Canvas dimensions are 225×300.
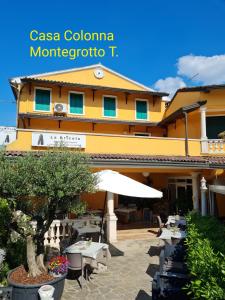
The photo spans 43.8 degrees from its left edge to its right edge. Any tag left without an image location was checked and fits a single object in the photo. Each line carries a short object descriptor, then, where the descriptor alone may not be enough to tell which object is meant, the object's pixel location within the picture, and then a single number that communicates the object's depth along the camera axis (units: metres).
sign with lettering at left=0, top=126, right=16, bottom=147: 14.45
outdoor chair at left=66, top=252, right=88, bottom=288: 7.52
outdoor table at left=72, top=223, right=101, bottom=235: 10.19
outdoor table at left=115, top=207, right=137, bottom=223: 15.82
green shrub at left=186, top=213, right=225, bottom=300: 3.71
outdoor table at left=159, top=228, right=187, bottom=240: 9.25
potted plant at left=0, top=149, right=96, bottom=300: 6.01
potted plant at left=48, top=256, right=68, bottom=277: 6.70
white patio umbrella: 8.87
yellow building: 13.25
